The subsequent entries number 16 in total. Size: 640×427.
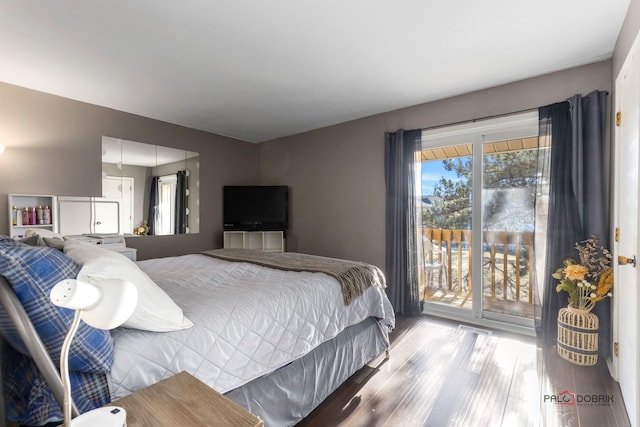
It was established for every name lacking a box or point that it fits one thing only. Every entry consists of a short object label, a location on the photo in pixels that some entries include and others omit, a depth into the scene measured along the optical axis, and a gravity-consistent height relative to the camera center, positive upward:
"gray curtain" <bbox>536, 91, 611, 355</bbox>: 2.39 +0.21
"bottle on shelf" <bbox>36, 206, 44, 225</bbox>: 2.98 -0.04
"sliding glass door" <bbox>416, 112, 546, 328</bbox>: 2.98 -0.07
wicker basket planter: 2.25 -0.98
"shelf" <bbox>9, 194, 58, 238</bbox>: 2.82 +0.04
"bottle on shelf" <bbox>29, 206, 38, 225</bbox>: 2.93 -0.05
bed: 1.07 -0.60
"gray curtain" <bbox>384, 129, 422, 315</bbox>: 3.47 -0.12
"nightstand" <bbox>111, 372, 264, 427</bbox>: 0.78 -0.56
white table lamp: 0.58 -0.19
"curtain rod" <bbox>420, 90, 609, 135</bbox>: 2.79 +1.00
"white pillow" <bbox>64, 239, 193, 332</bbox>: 1.08 -0.33
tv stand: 4.69 -0.46
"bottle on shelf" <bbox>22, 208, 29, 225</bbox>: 2.89 -0.05
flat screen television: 4.69 +0.08
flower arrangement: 2.22 -0.50
